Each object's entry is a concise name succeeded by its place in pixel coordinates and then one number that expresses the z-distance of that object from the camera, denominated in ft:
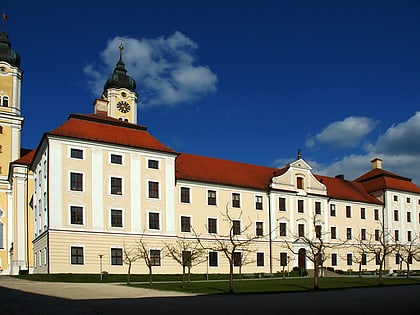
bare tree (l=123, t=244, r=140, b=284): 143.74
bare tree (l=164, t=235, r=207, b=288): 154.68
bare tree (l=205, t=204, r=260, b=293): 169.48
